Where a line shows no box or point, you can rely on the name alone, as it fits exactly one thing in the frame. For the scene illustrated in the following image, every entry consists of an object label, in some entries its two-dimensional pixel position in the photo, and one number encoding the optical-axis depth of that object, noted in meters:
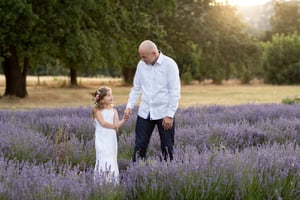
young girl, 5.10
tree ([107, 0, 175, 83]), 25.22
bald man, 5.46
